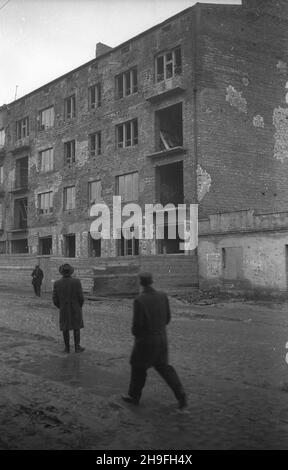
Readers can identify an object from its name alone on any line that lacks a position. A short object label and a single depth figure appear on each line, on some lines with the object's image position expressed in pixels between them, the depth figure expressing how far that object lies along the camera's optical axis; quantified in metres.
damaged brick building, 20.72
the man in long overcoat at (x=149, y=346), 5.08
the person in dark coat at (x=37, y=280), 20.92
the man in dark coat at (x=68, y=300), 8.27
